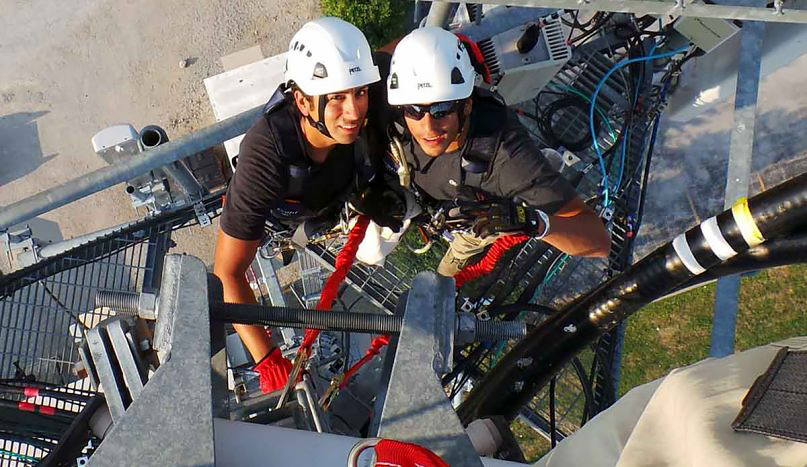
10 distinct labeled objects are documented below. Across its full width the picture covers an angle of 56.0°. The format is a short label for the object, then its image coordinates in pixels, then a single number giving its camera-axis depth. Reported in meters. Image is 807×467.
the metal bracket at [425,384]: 2.55
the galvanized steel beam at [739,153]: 4.75
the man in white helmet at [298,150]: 4.96
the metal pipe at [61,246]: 6.55
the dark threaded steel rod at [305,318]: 3.19
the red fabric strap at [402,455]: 2.18
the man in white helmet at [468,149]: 4.89
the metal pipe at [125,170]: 4.98
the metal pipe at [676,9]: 4.41
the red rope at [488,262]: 5.98
